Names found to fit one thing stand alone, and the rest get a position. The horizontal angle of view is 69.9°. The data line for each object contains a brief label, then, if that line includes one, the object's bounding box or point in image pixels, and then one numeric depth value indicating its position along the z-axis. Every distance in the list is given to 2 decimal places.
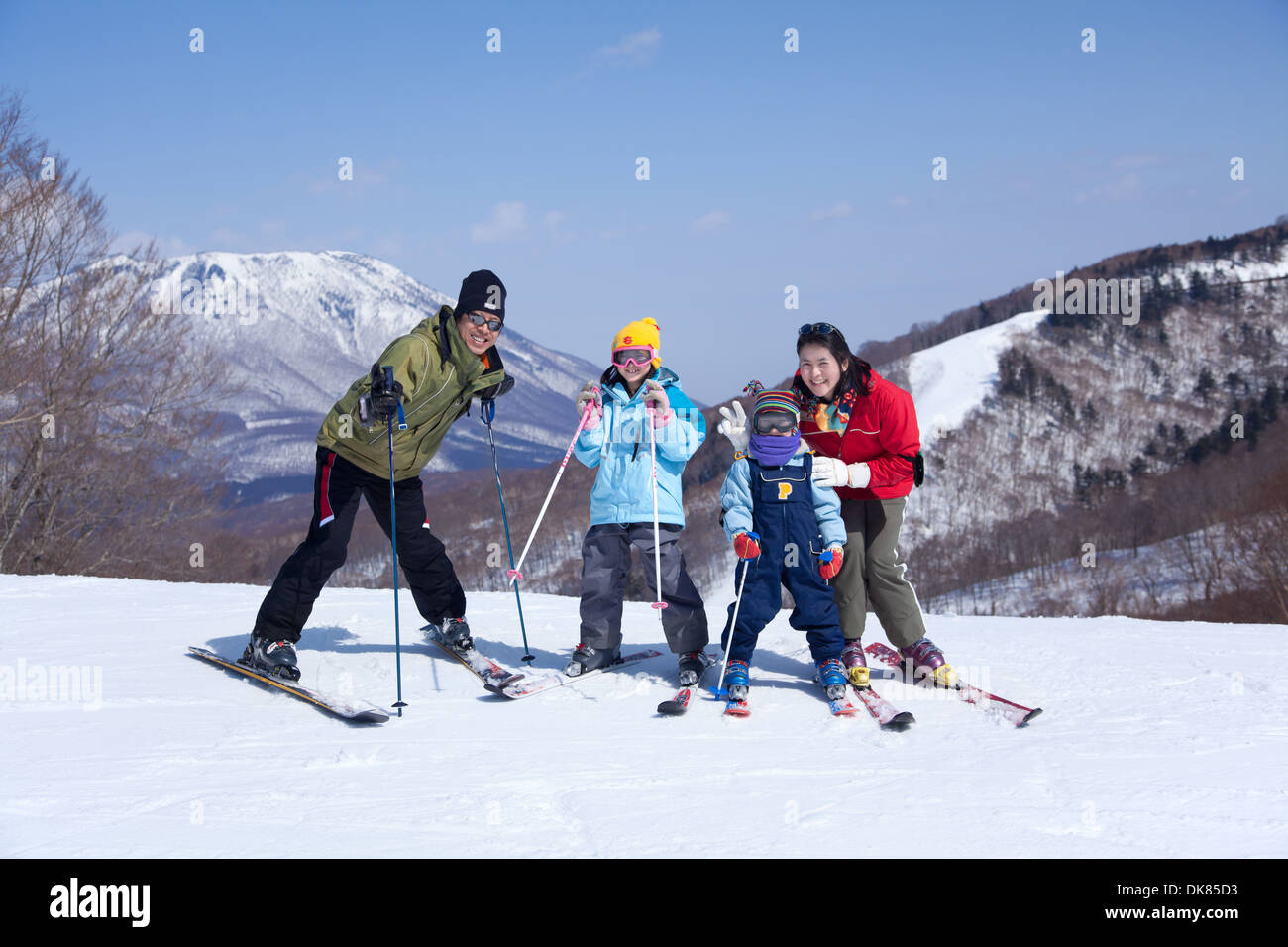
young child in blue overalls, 4.17
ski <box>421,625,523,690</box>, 4.40
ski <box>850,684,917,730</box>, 3.71
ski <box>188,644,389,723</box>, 3.80
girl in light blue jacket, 4.59
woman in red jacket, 4.36
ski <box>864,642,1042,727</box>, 3.74
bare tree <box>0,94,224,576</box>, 18.59
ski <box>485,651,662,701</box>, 4.32
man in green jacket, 4.39
